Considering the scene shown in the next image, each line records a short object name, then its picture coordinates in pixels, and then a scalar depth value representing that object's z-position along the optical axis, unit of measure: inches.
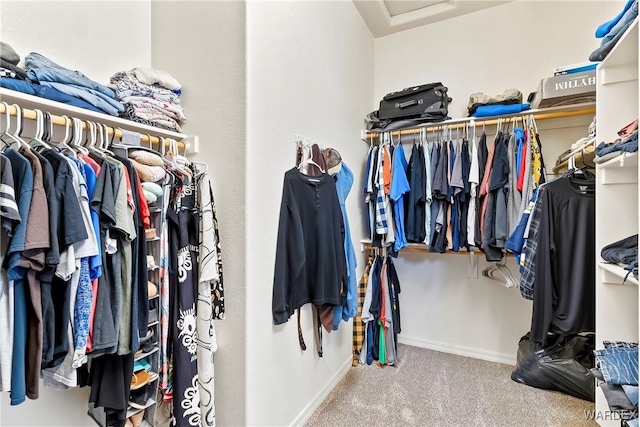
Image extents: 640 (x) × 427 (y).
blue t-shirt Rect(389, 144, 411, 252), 94.8
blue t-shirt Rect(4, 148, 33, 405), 31.8
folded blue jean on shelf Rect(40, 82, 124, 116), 41.7
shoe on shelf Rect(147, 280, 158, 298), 47.9
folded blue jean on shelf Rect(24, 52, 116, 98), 40.2
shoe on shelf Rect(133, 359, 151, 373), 47.6
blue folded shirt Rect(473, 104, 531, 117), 86.5
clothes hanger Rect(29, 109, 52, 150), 37.3
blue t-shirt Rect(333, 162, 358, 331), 77.4
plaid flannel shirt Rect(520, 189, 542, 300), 72.9
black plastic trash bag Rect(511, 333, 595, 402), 75.9
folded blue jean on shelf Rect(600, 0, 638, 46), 46.6
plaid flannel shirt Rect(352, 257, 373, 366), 98.7
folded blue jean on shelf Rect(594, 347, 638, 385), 45.1
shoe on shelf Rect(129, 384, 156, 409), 47.5
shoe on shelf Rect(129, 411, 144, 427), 48.2
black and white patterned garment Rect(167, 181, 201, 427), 50.8
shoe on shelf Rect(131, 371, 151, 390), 46.6
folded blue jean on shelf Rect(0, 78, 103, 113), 36.7
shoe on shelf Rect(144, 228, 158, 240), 48.1
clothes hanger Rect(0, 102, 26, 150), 35.2
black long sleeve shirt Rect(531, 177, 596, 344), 68.0
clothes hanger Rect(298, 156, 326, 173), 70.4
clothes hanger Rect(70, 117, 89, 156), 40.9
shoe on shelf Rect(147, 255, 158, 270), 48.2
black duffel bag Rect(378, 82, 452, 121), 97.3
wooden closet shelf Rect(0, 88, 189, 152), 36.0
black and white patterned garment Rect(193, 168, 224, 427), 53.1
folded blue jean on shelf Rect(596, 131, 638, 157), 46.0
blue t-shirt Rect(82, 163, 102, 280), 38.0
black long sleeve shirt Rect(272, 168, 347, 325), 62.7
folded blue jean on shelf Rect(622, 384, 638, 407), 42.3
